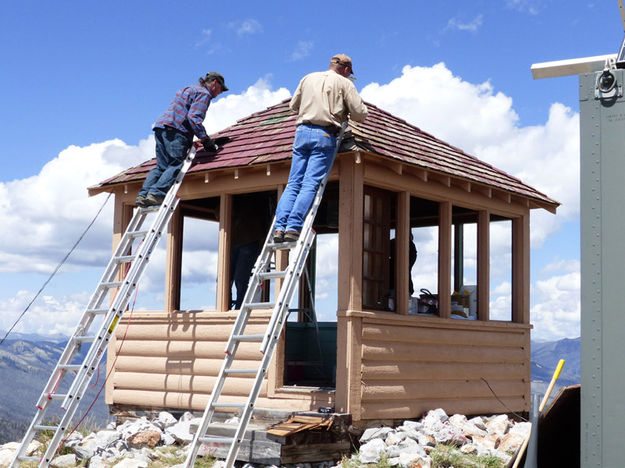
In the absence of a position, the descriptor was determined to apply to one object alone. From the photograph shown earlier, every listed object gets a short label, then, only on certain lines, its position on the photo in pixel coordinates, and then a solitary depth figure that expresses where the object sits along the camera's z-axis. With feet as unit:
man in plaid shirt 33.99
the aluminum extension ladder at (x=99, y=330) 28.45
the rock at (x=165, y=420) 33.45
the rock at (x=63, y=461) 29.48
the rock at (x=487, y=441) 31.04
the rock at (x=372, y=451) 27.81
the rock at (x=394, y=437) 29.17
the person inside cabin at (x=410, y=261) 36.22
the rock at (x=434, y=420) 31.14
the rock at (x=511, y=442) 30.35
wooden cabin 30.45
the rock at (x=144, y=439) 30.53
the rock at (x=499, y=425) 32.94
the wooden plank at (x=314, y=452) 26.99
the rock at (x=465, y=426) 31.94
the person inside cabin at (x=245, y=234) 35.73
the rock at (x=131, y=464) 27.71
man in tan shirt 28.22
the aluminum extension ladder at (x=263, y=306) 24.86
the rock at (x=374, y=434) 29.43
